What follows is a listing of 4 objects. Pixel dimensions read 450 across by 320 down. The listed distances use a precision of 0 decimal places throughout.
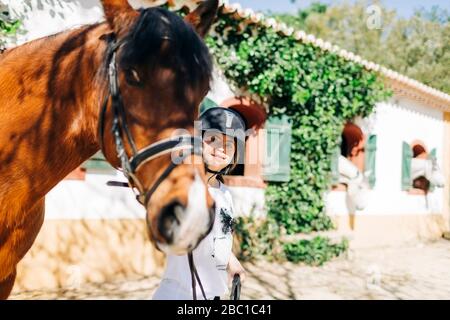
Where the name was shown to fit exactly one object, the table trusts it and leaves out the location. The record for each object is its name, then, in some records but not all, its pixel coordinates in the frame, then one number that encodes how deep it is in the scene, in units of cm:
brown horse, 135
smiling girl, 205
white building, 543
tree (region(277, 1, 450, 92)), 1205
